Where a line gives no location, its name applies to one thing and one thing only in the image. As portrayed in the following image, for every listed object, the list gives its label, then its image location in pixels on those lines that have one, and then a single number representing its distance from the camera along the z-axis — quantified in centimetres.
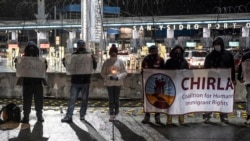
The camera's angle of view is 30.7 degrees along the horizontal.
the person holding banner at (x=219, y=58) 1038
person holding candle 1068
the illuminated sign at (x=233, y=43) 6920
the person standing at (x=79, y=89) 1066
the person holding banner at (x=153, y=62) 1046
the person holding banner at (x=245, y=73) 1027
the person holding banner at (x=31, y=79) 1051
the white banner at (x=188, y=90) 1018
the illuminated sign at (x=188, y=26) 6310
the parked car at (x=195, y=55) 3556
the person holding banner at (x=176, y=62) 1030
